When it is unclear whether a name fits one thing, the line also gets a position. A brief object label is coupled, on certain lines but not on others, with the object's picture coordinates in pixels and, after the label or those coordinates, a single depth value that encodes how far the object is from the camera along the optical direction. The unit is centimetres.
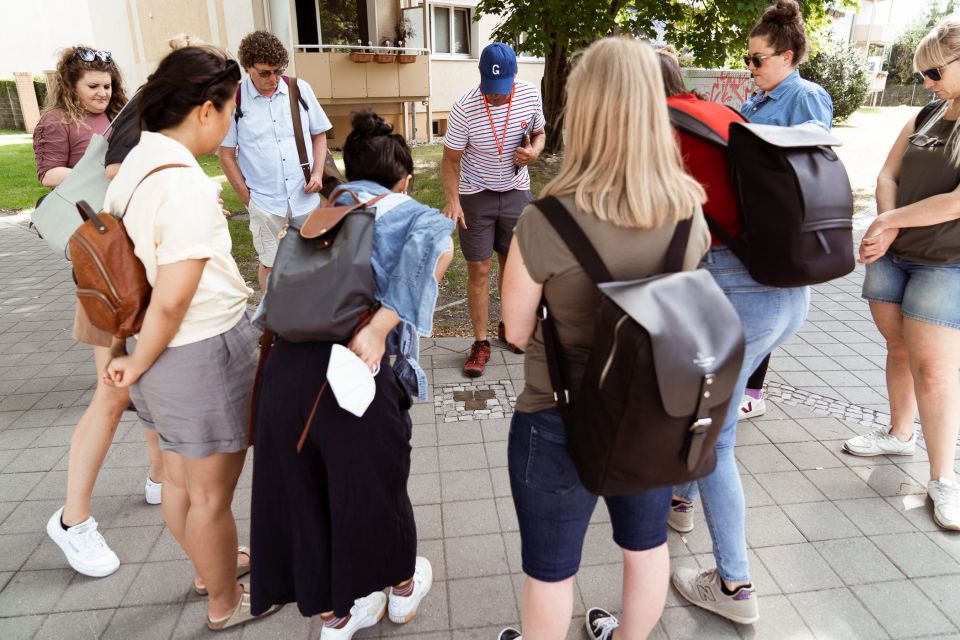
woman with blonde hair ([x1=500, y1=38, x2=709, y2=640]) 156
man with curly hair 434
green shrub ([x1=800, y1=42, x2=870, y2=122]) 2373
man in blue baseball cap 418
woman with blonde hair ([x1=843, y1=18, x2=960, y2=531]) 263
